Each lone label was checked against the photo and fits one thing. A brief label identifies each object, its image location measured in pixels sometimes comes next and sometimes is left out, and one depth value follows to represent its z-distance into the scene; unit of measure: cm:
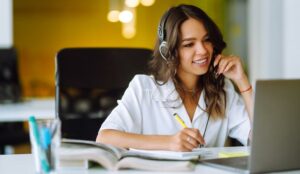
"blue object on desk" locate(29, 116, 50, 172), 145
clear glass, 145
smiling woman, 212
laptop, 144
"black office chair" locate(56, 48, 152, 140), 235
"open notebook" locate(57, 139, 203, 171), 154
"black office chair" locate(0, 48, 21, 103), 367
